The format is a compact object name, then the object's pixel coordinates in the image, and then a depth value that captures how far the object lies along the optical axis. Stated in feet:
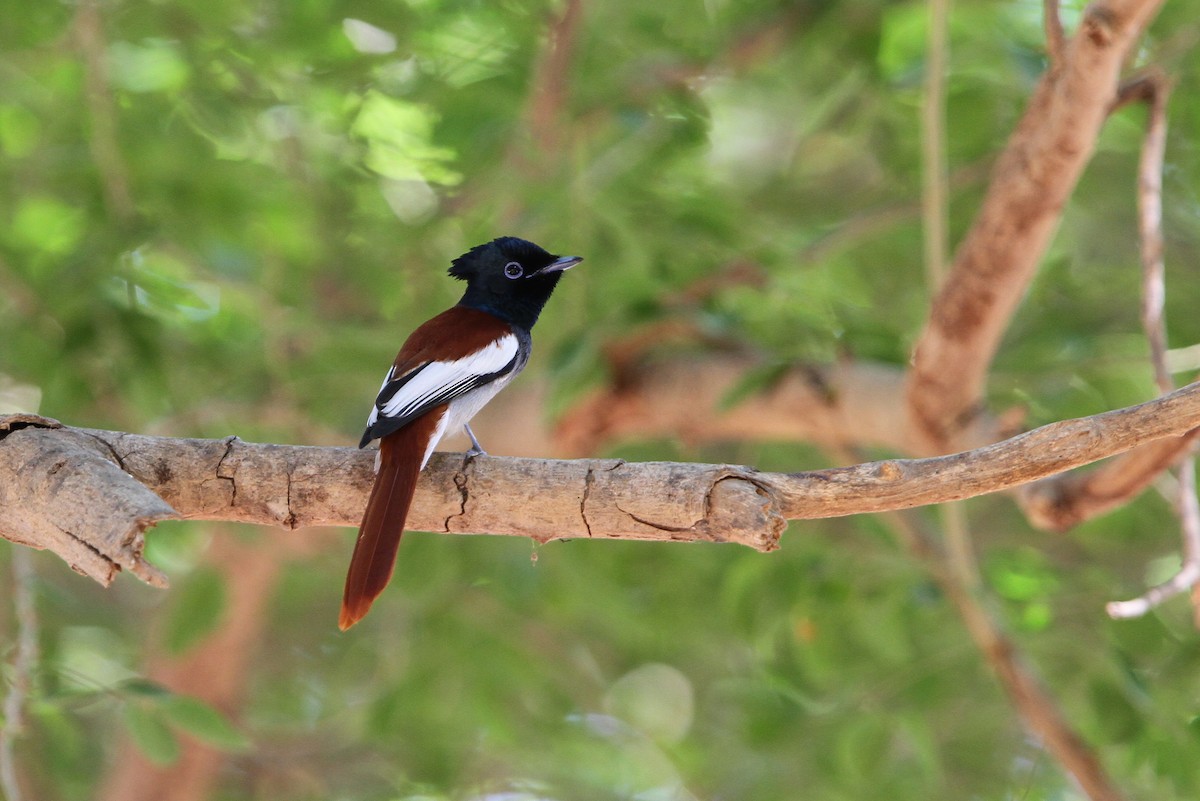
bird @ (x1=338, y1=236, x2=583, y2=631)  18.95
